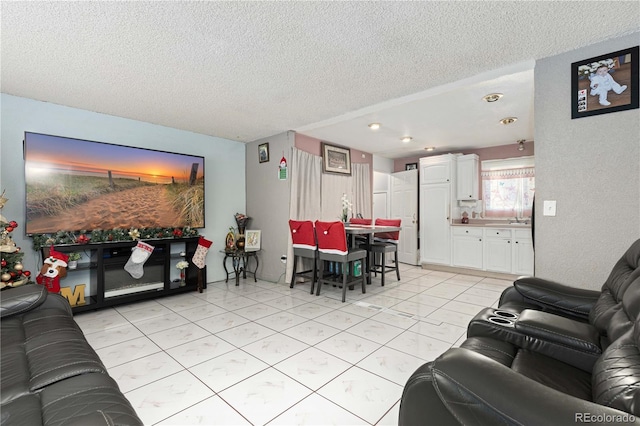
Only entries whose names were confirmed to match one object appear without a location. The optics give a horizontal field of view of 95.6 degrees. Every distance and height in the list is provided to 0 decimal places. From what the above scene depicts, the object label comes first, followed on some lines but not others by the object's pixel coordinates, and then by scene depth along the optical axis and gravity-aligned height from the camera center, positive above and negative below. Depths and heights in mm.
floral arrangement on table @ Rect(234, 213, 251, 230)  4898 -129
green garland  3088 -270
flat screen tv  3100 +331
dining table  3951 -275
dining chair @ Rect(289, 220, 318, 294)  4035 -432
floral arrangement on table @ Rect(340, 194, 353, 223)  4741 +65
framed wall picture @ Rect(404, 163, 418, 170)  6480 +1019
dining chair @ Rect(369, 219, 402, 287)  4453 -512
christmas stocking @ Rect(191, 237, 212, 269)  4059 -552
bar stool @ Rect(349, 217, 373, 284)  4580 -440
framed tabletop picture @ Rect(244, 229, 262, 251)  4734 -454
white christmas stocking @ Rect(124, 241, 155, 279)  3525 -557
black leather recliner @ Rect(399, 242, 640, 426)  728 -524
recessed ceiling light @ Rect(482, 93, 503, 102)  3143 +1260
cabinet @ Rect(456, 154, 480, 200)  5484 +648
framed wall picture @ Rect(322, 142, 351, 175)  5137 +968
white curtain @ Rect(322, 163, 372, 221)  5145 +382
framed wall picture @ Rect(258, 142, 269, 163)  4777 +998
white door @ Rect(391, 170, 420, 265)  6145 +26
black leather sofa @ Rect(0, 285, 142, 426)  933 -650
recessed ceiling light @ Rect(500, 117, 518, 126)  3934 +1252
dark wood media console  3277 -783
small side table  4574 -816
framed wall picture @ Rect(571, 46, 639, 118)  2023 +923
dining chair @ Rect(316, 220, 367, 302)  3701 -495
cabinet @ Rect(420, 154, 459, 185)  5562 +834
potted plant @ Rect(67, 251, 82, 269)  3199 -506
